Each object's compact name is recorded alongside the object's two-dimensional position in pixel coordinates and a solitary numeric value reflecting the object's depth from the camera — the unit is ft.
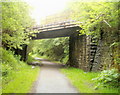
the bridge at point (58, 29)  51.10
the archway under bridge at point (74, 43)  43.75
